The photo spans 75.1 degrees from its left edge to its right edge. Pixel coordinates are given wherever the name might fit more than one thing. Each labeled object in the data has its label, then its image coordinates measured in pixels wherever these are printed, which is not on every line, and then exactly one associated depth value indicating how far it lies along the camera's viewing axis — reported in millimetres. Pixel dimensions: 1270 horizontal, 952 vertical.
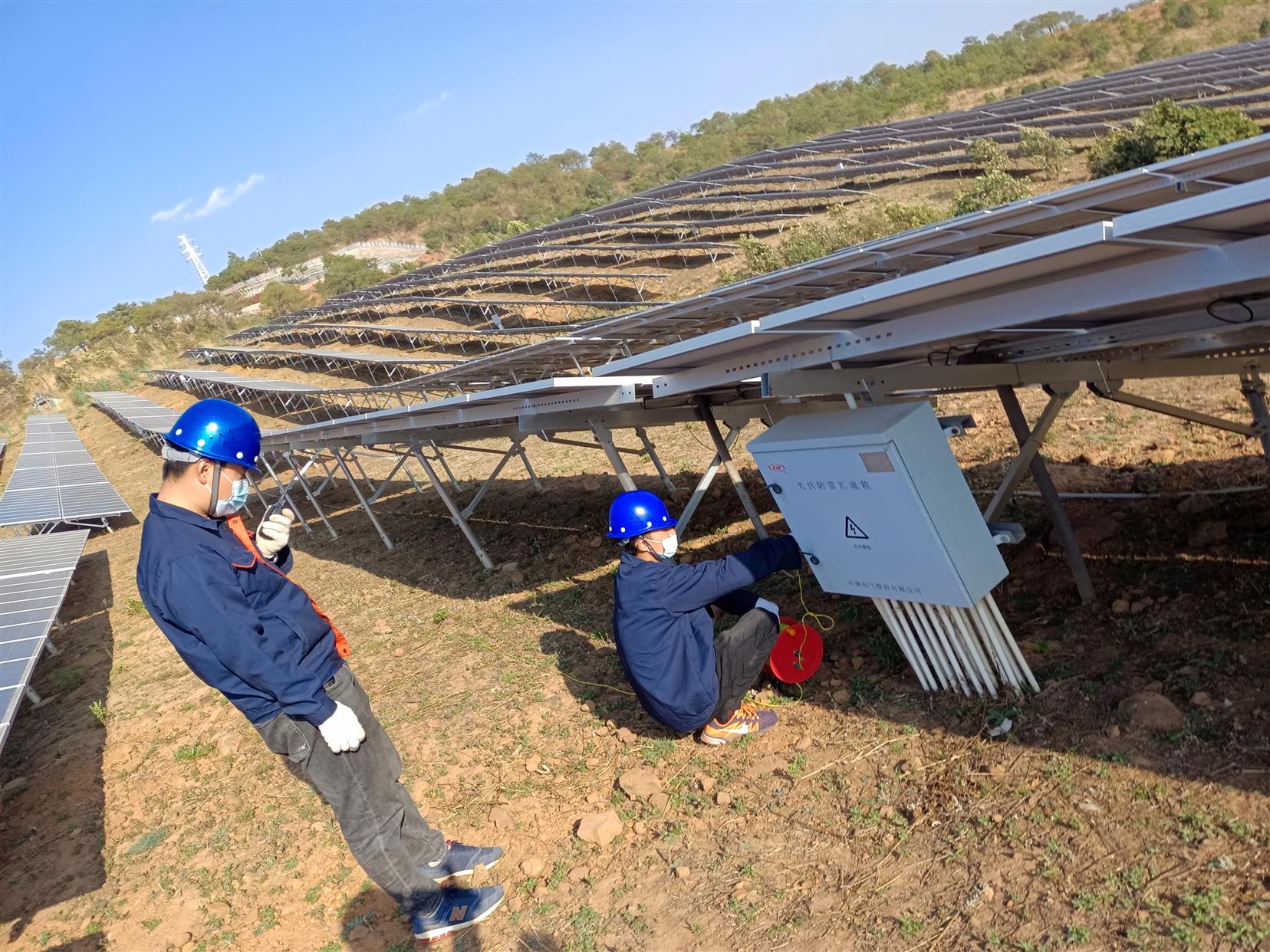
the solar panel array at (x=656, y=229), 19594
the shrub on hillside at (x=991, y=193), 15750
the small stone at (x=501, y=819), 4312
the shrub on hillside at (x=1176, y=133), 14117
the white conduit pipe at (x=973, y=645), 3812
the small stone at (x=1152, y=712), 3301
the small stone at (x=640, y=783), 4172
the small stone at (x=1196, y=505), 4996
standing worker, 2932
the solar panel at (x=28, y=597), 6262
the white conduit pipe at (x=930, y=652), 4023
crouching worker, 3924
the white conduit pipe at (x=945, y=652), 3953
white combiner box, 3518
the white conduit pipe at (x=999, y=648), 3725
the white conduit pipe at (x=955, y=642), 3881
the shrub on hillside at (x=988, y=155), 19125
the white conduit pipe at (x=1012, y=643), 3756
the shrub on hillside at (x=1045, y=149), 18906
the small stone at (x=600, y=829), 3967
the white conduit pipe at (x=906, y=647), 4039
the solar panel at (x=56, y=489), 14391
